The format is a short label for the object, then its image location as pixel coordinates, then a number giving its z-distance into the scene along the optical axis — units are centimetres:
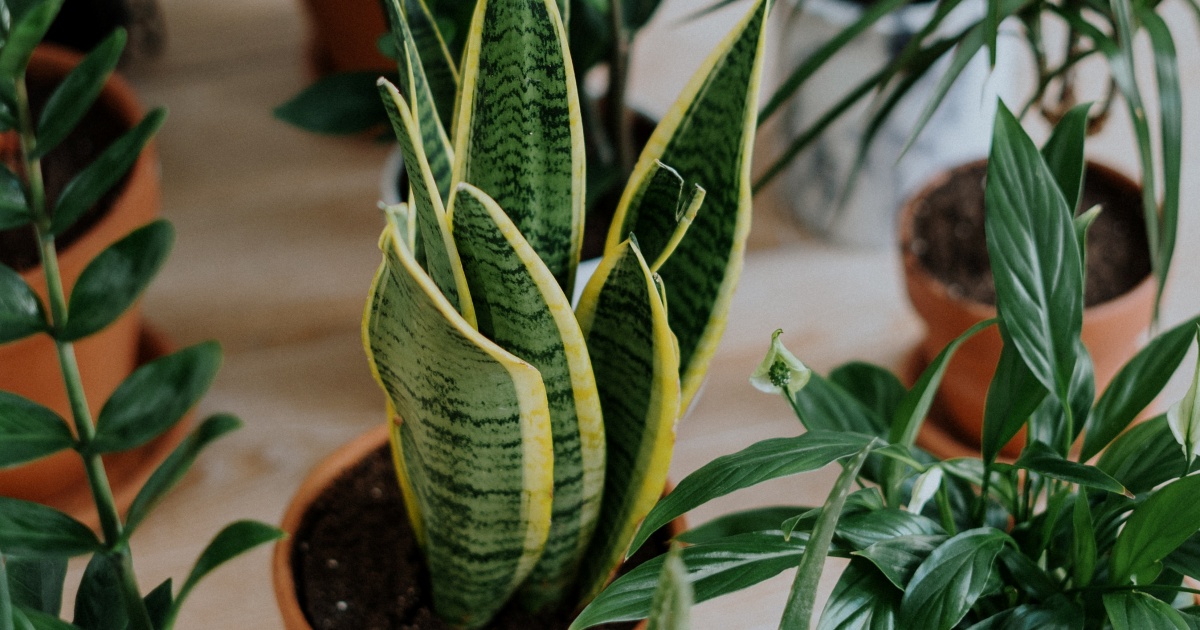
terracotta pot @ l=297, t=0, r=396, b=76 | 105
